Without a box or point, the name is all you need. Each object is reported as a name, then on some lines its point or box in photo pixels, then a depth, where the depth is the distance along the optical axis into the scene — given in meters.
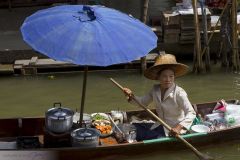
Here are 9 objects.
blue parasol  7.49
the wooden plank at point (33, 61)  15.60
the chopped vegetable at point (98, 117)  10.70
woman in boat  9.23
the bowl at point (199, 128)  10.18
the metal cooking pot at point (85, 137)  9.26
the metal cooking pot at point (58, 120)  9.22
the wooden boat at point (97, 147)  9.18
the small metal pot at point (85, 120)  10.07
